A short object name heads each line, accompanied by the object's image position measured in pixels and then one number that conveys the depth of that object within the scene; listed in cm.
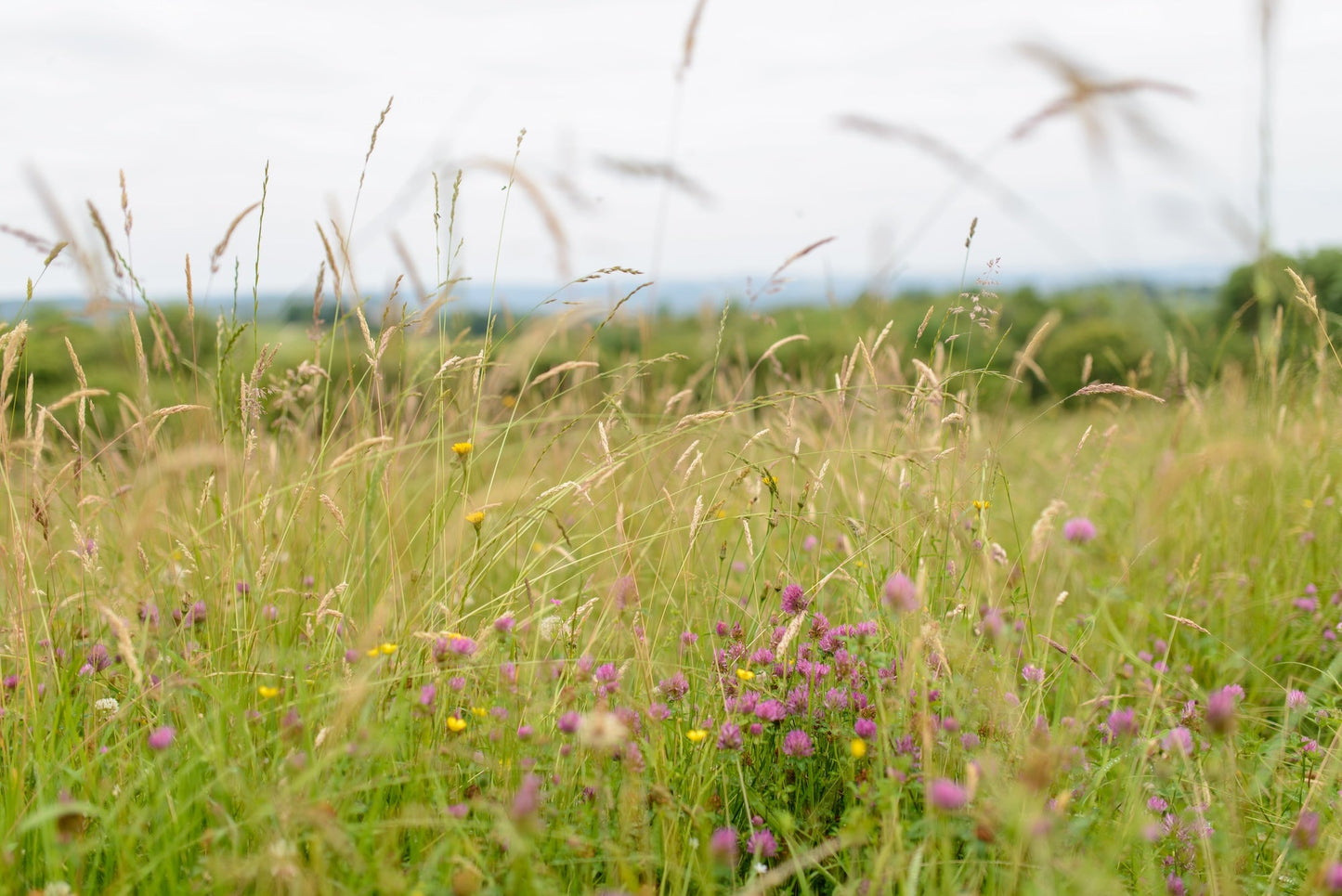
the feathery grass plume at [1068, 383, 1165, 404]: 155
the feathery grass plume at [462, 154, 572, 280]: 210
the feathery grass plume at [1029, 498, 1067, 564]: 127
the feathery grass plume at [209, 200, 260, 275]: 220
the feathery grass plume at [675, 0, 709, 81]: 277
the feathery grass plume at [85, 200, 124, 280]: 213
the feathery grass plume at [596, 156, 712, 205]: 271
